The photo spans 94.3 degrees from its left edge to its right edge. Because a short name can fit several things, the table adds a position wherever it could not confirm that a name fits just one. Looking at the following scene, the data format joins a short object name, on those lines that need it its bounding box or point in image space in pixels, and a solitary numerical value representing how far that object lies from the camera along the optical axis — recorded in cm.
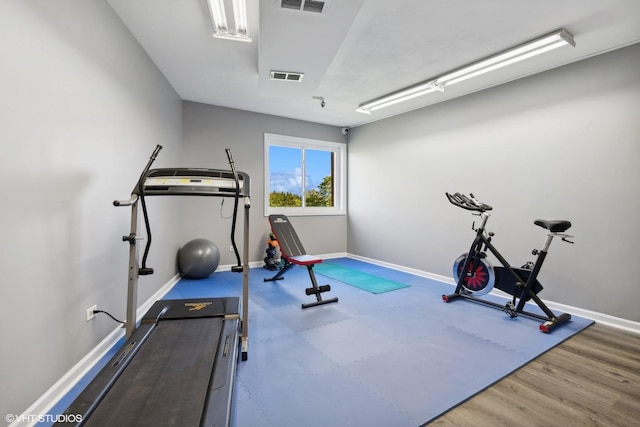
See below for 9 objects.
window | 611
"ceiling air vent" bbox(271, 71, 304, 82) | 367
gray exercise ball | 467
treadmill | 140
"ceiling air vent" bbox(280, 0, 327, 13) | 230
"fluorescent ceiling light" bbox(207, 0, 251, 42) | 254
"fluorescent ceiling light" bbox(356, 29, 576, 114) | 293
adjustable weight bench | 370
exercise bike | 312
